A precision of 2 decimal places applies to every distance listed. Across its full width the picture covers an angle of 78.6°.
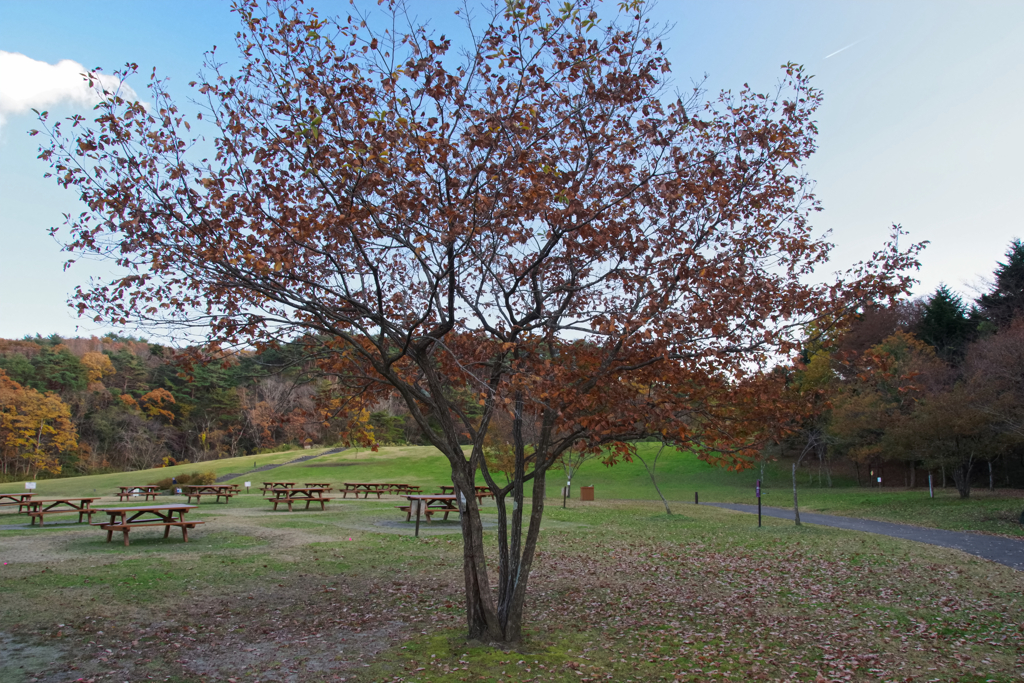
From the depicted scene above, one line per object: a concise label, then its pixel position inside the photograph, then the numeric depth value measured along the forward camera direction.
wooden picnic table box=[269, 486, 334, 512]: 20.88
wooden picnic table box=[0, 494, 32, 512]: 17.88
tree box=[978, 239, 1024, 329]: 39.07
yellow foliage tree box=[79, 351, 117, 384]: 53.74
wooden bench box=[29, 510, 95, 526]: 16.08
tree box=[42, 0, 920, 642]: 5.79
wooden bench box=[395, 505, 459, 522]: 18.48
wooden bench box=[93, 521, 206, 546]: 12.91
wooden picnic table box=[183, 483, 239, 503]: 24.45
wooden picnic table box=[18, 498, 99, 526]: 16.22
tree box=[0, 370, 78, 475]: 45.31
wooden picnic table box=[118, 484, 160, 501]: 25.12
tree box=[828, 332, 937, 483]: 31.70
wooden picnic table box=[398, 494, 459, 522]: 17.89
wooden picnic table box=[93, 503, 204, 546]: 12.95
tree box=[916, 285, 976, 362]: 40.16
